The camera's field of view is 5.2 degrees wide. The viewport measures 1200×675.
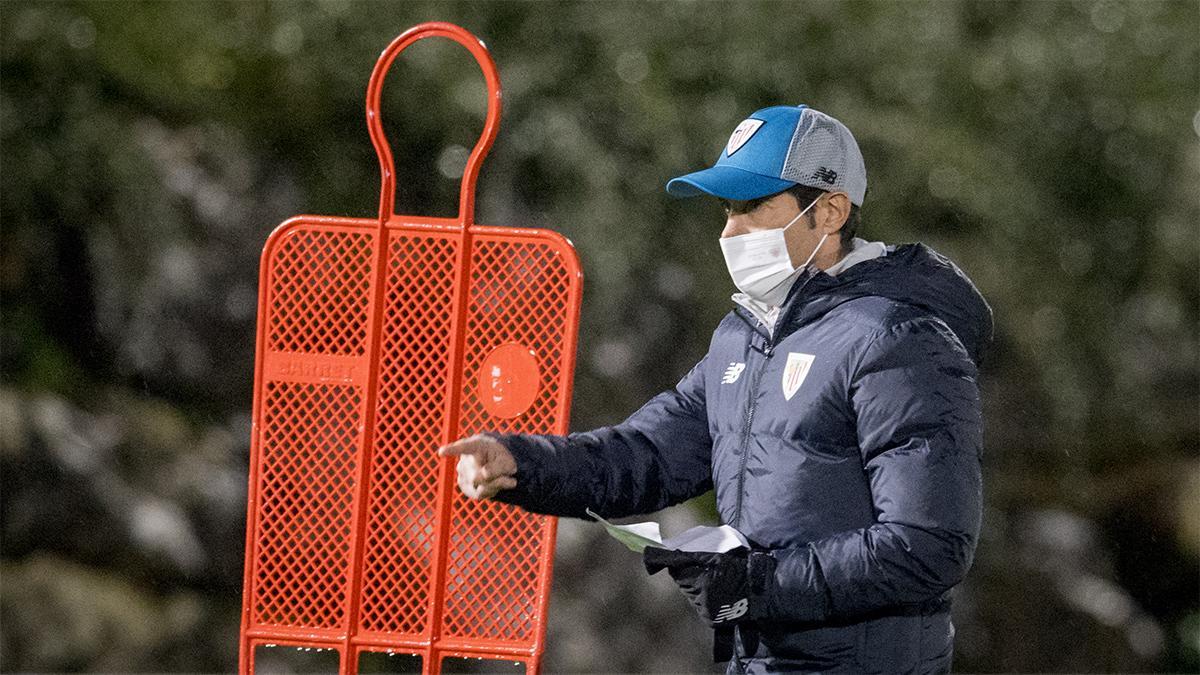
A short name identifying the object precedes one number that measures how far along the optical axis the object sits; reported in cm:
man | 1714
